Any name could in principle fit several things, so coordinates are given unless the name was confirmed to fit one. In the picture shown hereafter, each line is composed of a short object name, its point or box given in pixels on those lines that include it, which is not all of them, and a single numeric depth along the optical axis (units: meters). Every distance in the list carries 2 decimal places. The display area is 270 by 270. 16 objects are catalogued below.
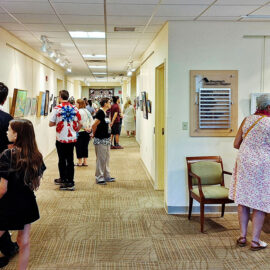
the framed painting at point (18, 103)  5.79
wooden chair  4.28
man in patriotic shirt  5.80
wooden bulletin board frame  4.76
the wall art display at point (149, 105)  6.86
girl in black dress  2.56
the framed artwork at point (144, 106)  7.64
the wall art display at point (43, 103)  8.31
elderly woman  3.54
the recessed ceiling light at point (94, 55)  8.38
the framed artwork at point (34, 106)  7.44
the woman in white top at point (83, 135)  7.54
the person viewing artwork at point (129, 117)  13.60
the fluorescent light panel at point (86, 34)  5.69
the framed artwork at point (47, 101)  8.79
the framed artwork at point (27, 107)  6.88
